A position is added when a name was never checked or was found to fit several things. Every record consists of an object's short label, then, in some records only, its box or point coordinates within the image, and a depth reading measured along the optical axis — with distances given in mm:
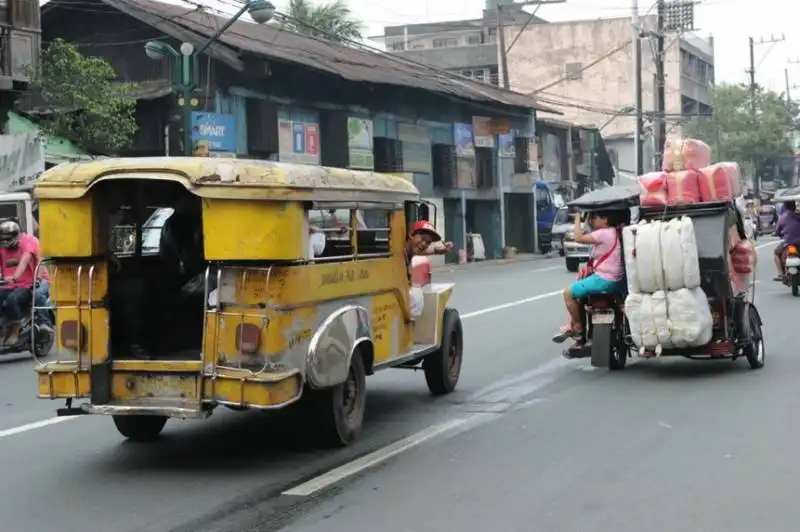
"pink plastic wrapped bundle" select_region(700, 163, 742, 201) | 11875
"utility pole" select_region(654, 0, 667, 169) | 47500
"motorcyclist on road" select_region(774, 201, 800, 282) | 20188
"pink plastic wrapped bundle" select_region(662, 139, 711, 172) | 12094
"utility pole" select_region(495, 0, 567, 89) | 47094
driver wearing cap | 9820
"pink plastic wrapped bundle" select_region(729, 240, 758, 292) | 12039
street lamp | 23297
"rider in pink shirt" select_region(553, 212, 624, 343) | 11914
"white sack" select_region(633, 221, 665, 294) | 11234
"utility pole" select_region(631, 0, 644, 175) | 45656
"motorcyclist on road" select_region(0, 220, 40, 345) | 14086
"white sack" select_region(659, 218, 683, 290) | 11156
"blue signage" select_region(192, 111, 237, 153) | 28125
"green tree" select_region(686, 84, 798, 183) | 80750
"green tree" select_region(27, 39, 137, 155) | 23531
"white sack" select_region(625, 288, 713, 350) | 11164
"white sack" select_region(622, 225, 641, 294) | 11367
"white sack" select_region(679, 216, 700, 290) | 11125
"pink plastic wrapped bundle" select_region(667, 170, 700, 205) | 11930
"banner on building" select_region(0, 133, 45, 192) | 22469
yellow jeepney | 7277
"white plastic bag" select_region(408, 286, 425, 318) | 10070
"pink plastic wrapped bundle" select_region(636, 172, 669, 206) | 11984
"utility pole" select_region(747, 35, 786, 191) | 82188
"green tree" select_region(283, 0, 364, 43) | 45406
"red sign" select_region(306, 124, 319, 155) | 33875
